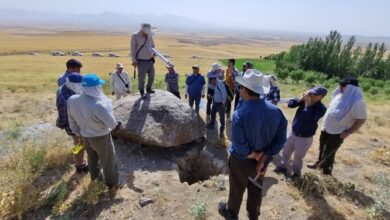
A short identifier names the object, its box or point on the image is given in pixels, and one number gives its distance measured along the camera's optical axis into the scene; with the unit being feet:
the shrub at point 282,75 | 83.57
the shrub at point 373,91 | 69.87
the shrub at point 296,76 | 81.41
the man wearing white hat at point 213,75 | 29.86
